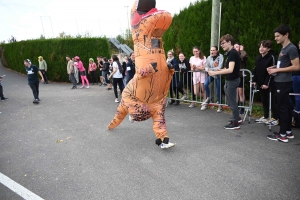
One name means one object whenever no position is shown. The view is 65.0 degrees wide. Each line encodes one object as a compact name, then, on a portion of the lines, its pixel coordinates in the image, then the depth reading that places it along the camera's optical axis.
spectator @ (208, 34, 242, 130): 4.55
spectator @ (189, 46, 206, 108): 6.65
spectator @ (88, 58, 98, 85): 13.60
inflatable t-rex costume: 3.71
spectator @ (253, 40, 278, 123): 4.66
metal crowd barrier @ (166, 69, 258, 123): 6.63
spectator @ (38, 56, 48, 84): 14.52
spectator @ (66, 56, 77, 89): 12.38
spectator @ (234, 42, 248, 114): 5.95
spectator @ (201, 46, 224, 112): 5.87
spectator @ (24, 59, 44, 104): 8.31
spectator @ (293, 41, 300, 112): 4.66
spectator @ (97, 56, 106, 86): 13.37
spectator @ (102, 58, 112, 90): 11.66
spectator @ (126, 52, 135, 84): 7.36
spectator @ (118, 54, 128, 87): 8.30
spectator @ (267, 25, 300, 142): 3.79
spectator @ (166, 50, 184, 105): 6.63
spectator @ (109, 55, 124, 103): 8.02
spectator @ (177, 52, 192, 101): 6.78
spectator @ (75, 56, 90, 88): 12.97
